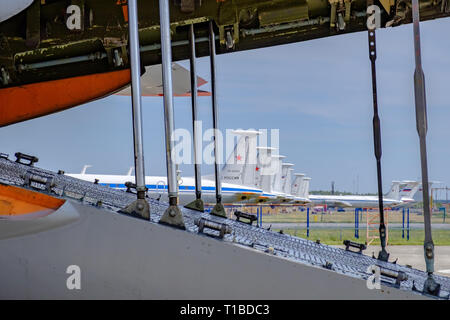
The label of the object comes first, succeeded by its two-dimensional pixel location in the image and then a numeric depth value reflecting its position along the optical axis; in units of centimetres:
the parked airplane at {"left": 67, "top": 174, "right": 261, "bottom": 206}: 3148
